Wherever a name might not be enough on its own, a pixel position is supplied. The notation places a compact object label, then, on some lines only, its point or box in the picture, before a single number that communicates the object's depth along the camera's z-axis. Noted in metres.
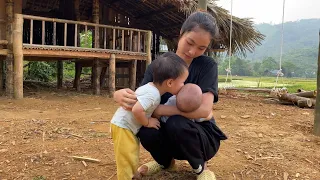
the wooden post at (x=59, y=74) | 8.63
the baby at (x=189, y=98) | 1.55
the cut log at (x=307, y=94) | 6.68
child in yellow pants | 1.56
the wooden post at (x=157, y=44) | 10.80
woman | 1.63
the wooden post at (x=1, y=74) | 7.18
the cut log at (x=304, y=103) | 6.37
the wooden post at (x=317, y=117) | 3.52
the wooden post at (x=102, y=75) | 10.03
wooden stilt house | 5.56
